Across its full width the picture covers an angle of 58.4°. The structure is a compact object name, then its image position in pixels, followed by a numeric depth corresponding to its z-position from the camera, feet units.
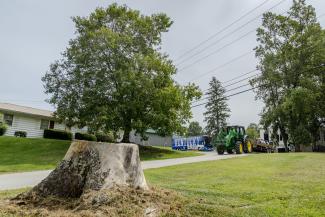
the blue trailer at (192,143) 134.10
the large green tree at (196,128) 333.78
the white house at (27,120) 96.02
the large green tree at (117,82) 74.54
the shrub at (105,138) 106.33
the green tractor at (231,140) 82.02
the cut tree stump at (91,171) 16.75
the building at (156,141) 162.81
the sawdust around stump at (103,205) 14.40
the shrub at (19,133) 96.05
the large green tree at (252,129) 309.88
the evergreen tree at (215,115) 208.74
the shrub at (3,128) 89.56
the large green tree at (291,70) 108.78
